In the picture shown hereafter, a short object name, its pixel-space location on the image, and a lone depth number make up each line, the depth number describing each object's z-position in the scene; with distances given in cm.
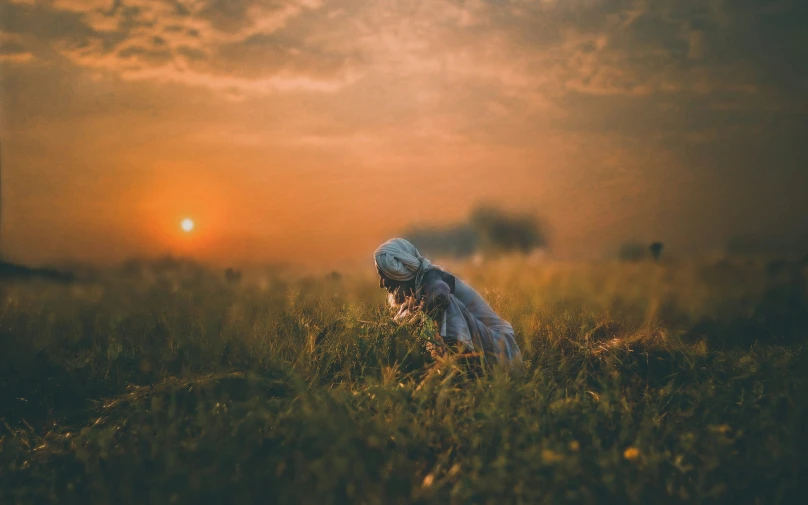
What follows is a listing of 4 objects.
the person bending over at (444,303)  541
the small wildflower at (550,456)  305
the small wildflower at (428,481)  316
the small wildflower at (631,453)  327
